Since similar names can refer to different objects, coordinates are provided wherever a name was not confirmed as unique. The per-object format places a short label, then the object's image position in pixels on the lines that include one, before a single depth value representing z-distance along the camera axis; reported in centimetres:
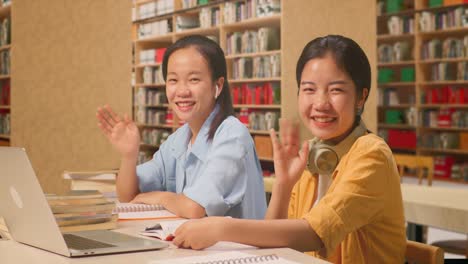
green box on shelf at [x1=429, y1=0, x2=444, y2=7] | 969
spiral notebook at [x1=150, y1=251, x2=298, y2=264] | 137
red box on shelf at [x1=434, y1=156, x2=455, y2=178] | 965
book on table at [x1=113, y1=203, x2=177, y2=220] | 207
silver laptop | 146
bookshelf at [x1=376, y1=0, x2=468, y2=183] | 951
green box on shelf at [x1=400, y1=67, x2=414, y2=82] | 1006
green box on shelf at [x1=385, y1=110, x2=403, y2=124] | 1040
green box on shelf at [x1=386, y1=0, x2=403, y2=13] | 1033
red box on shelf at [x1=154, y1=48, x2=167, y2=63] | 975
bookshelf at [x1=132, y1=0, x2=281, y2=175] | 745
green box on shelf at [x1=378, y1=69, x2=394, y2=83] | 1053
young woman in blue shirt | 224
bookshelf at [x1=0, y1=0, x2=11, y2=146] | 699
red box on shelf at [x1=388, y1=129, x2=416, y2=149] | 1008
